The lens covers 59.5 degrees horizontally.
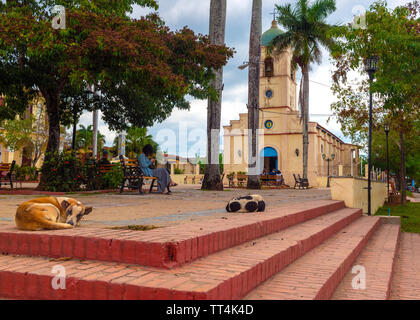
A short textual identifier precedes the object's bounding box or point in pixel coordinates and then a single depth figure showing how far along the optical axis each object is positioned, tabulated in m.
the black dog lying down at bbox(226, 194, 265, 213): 5.47
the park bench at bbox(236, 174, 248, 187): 23.81
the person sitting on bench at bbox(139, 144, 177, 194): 10.83
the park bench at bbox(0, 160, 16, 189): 12.65
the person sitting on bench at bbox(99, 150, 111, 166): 12.63
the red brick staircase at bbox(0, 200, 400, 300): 2.34
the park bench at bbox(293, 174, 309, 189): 24.82
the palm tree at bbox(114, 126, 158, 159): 55.25
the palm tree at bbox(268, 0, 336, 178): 27.34
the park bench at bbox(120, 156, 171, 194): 10.34
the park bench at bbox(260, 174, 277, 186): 25.43
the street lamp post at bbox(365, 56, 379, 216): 9.80
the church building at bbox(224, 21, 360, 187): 38.19
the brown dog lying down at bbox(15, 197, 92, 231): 3.30
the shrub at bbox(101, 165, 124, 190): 12.38
